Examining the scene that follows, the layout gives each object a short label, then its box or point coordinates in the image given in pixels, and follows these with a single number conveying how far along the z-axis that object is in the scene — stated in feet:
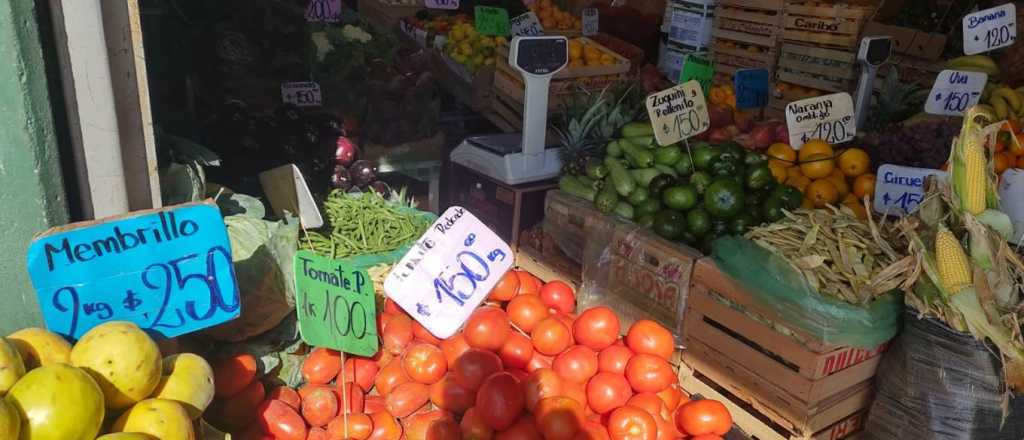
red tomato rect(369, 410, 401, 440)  6.48
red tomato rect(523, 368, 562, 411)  6.29
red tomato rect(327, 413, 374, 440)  6.41
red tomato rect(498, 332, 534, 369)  6.88
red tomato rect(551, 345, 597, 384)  6.68
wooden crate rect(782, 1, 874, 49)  17.85
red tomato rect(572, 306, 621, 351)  7.00
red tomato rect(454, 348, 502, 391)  6.48
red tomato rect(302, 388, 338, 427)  6.53
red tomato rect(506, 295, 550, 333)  7.43
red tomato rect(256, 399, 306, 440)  6.28
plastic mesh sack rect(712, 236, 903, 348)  8.16
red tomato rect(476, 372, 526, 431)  5.96
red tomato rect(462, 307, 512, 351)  6.86
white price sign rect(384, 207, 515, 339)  6.81
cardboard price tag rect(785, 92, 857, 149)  12.05
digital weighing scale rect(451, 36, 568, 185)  11.37
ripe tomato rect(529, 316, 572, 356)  6.98
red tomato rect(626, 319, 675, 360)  6.96
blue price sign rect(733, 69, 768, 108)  16.37
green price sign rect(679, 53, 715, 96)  15.40
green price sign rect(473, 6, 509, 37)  18.72
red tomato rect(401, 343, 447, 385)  6.78
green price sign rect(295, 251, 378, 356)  6.04
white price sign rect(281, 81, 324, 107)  14.12
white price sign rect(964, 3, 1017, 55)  14.08
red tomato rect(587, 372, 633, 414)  6.44
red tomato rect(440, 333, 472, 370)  6.95
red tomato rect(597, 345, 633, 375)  6.79
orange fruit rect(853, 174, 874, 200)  11.48
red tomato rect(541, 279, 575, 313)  8.00
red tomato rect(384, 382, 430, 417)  6.58
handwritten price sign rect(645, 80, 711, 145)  11.28
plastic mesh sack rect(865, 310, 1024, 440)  8.01
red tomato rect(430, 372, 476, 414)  6.48
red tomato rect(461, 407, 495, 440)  6.02
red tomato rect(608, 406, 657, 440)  5.93
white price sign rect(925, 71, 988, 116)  13.12
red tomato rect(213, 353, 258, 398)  6.18
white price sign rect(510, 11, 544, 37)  19.11
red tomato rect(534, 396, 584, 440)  5.90
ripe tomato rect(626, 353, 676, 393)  6.55
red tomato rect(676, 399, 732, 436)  6.34
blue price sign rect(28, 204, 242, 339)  4.77
